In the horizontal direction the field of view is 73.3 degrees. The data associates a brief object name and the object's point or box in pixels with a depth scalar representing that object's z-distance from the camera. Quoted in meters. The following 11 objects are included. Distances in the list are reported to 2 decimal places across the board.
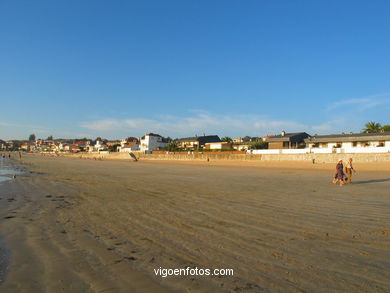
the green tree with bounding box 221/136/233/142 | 91.81
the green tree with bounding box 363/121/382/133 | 59.06
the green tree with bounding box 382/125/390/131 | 58.34
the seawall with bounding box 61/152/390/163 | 33.70
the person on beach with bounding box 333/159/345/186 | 14.77
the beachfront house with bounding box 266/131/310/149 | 54.59
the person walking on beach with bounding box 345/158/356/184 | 15.79
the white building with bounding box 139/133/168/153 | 92.38
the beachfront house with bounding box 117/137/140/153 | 100.75
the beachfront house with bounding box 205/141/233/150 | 73.38
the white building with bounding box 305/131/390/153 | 37.42
